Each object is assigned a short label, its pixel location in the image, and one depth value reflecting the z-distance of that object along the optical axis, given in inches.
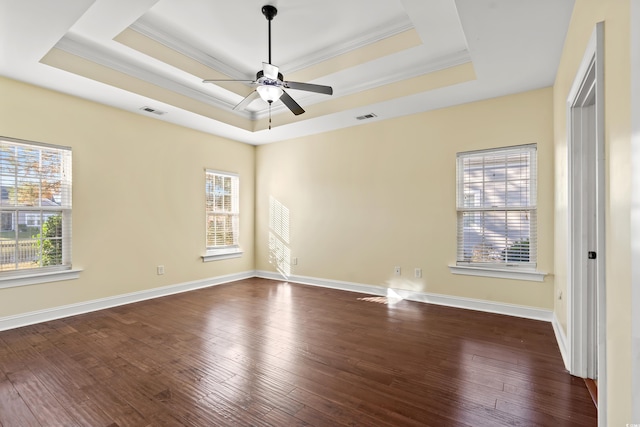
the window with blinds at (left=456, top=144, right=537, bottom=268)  147.6
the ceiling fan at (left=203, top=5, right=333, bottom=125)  113.2
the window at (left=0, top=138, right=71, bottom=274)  134.6
